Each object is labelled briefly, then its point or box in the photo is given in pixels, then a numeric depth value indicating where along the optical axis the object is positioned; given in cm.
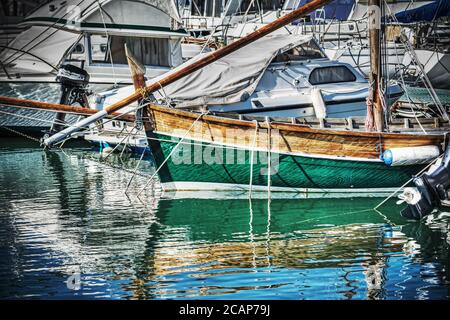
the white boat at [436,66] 3669
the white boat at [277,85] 1872
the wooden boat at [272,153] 1620
